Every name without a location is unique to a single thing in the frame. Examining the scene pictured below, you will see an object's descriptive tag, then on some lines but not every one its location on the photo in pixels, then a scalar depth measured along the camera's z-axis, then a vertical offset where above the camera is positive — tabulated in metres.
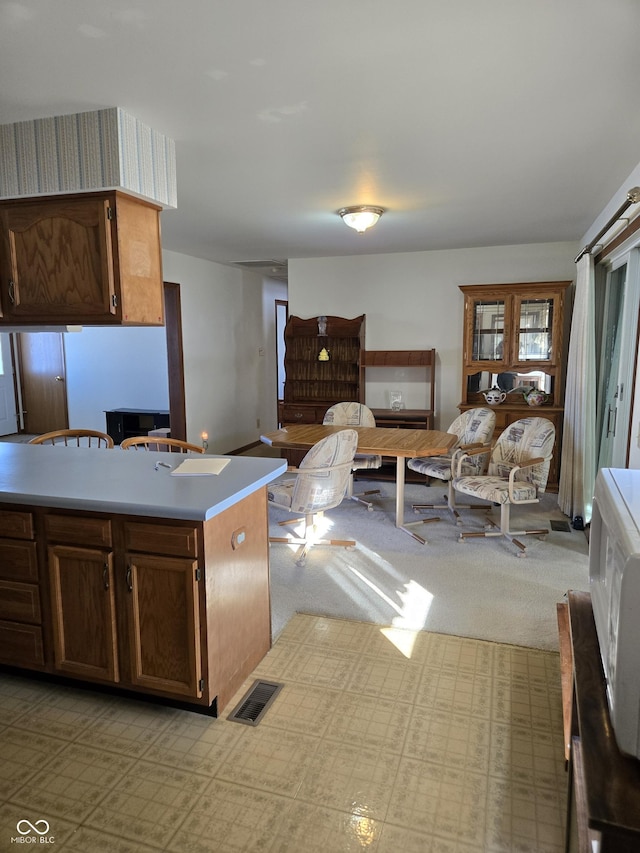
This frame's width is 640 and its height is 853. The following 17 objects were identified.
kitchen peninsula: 2.02 -0.85
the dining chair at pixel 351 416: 5.32 -0.60
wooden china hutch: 5.39 +0.13
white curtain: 4.26 -0.42
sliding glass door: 3.58 -0.02
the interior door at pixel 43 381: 8.32 -0.41
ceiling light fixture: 3.97 +0.96
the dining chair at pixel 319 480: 3.50 -0.81
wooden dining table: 4.13 -0.68
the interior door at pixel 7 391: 8.27 -0.55
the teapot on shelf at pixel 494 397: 5.68 -0.45
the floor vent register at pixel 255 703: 2.18 -1.40
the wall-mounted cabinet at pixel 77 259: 2.52 +0.43
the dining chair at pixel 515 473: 3.96 -0.90
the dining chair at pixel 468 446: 4.59 -0.76
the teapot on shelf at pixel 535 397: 5.55 -0.44
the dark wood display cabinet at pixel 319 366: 6.21 -0.15
